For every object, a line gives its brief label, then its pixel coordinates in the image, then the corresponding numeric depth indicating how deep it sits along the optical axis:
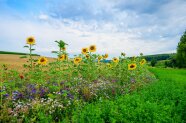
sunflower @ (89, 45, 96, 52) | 4.13
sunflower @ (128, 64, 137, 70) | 4.41
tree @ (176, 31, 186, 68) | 21.89
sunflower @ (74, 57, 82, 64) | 3.94
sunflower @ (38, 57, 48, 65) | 3.31
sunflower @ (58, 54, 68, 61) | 3.66
